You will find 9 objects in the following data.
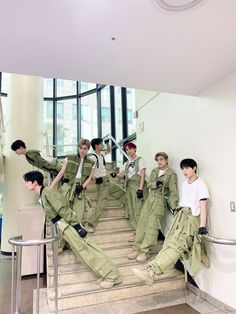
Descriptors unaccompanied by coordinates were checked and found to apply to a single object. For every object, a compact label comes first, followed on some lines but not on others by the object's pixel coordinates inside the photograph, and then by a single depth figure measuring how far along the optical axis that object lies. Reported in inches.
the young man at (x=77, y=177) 135.0
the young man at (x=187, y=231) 96.3
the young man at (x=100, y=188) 139.6
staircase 105.3
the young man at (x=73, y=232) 103.1
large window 281.4
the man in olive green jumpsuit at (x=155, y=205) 126.2
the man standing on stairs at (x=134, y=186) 143.0
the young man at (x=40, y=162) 147.0
